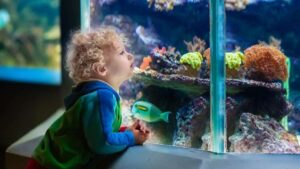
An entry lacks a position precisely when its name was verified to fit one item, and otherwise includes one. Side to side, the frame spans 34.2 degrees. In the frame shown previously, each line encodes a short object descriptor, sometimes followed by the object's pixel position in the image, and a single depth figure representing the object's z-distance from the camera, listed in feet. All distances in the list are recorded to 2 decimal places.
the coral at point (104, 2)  6.20
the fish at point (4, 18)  11.29
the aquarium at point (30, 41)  10.87
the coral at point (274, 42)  5.37
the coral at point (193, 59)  5.45
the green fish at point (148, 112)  5.76
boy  4.99
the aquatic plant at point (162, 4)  5.61
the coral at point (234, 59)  5.38
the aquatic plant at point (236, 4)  5.31
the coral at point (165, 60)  5.59
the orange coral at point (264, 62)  5.39
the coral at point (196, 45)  5.44
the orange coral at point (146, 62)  5.80
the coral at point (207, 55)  5.37
